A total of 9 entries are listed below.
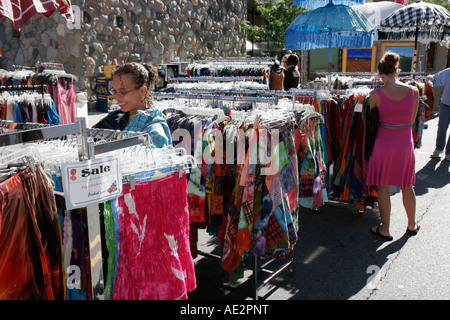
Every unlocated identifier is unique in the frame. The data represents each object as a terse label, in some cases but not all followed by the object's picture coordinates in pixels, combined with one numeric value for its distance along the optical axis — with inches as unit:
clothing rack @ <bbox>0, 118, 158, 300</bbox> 65.9
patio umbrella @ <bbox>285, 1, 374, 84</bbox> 218.4
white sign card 65.6
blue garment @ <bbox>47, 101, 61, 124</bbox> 189.3
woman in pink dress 160.4
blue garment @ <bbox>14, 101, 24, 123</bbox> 179.9
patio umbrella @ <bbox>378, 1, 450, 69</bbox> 330.0
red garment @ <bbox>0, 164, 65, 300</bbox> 63.1
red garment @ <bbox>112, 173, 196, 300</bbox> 77.8
